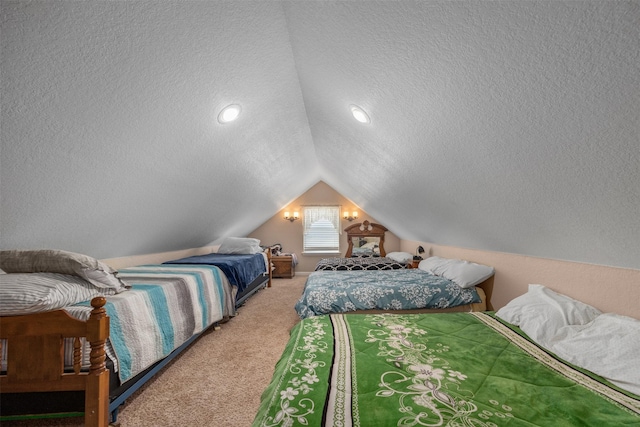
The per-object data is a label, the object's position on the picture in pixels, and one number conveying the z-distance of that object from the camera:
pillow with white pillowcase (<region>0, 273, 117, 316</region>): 1.25
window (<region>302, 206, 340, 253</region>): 6.50
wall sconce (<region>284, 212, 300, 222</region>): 6.50
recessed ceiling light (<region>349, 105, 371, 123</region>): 2.16
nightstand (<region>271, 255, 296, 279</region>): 5.98
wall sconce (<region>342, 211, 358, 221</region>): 6.46
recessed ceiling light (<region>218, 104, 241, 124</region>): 2.20
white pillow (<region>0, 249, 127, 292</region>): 1.65
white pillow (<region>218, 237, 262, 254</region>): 4.76
